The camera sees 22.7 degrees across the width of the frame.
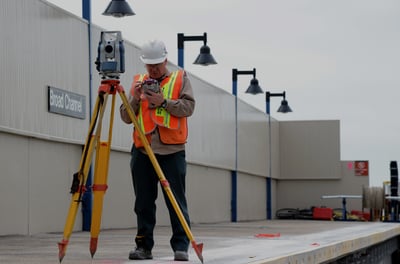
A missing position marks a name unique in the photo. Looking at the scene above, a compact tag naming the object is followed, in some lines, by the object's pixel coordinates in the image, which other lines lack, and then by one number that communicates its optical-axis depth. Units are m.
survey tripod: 6.34
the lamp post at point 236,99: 29.28
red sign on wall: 39.59
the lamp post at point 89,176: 16.56
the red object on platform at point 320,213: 35.50
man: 6.95
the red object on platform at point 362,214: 35.56
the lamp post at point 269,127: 35.81
